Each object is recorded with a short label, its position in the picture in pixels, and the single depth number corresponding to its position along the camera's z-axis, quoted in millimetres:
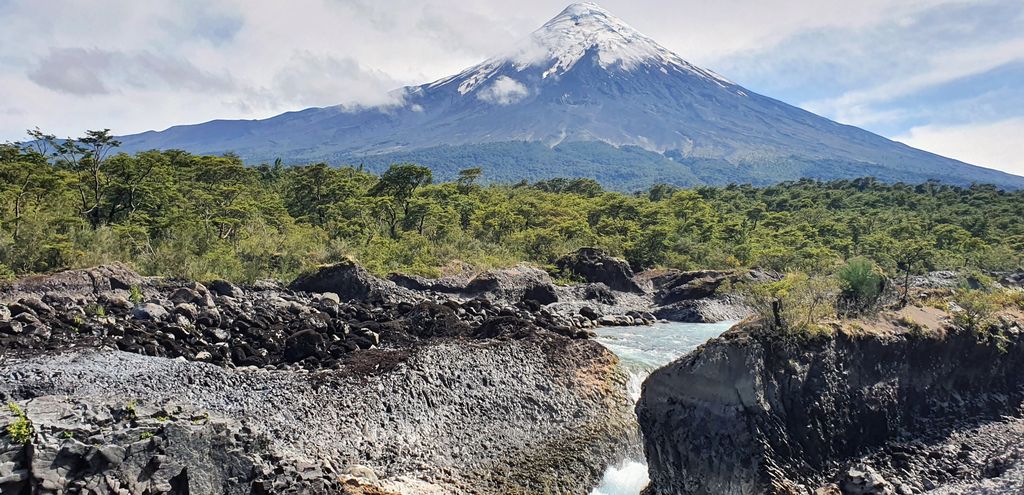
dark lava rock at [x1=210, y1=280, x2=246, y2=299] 21516
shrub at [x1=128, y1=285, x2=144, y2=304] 18372
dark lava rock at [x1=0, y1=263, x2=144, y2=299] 18328
